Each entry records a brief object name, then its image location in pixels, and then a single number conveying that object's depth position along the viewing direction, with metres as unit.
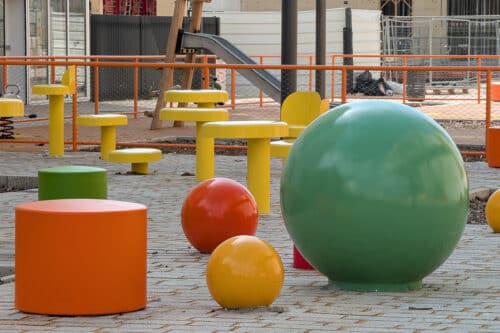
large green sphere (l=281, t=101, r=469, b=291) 8.00
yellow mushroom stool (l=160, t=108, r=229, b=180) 15.91
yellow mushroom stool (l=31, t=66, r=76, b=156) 18.95
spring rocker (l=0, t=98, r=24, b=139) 16.42
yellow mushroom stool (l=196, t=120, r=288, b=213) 12.70
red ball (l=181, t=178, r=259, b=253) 9.90
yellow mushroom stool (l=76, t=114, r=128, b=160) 18.08
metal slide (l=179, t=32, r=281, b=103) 22.89
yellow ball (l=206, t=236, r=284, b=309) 7.55
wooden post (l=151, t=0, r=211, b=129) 23.04
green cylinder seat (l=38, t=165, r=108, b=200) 10.68
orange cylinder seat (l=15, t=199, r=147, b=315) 7.23
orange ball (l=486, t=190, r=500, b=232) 11.36
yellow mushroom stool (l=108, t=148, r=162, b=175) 16.17
